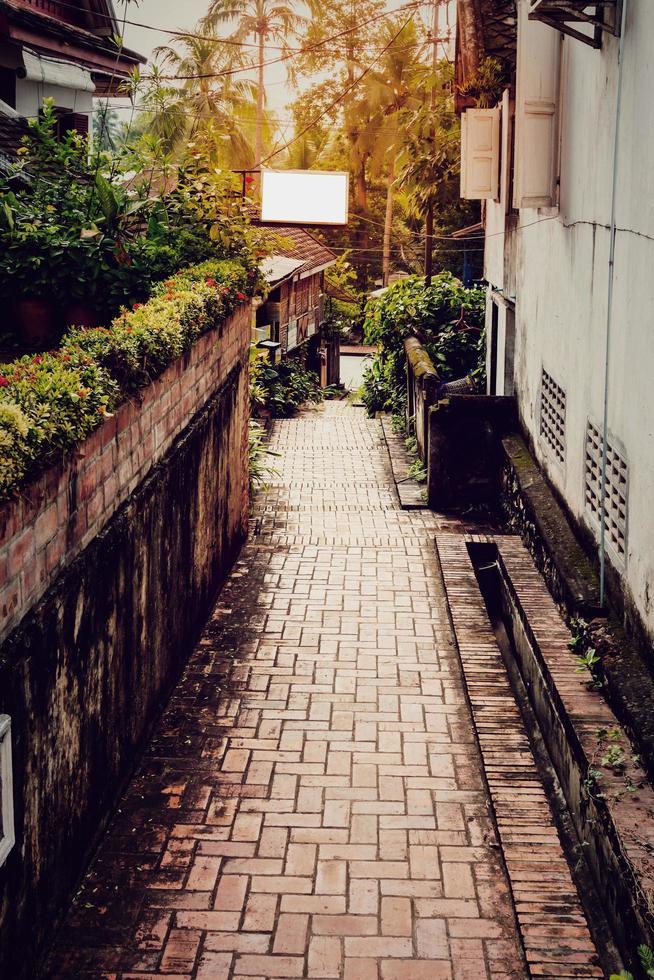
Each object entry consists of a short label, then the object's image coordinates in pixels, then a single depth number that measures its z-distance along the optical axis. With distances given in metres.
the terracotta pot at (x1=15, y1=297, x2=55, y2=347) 7.75
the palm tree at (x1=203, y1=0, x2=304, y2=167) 37.47
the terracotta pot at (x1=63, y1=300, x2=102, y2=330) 7.81
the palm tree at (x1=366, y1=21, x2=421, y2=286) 38.91
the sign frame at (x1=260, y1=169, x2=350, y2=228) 11.73
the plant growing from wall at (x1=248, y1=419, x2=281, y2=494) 12.53
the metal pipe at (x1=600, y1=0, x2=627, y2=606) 5.80
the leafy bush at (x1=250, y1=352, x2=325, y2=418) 20.11
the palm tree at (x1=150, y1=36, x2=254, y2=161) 36.94
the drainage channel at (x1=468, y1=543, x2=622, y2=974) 4.42
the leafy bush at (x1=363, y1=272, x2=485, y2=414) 16.11
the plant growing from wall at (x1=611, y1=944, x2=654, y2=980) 3.67
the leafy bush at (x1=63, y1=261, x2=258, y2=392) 5.36
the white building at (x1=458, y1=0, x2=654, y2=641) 5.52
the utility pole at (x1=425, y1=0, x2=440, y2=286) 24.50
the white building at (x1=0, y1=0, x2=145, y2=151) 11.82
